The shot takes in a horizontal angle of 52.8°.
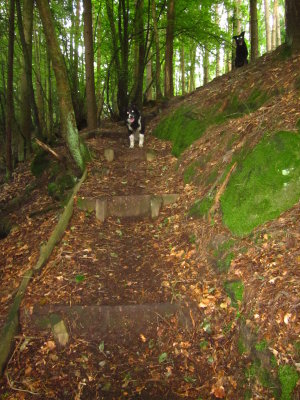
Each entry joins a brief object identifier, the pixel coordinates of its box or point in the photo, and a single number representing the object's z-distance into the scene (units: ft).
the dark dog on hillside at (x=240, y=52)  32.83
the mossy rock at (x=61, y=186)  19.17
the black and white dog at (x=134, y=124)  26.09
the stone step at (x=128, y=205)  17.42
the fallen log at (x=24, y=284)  10.46
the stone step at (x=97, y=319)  11.14
